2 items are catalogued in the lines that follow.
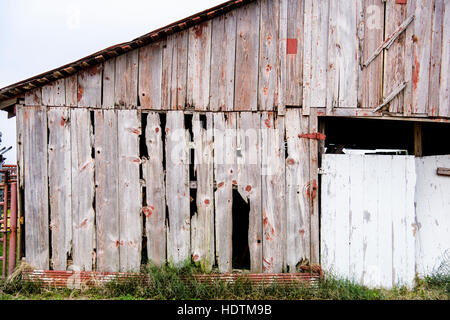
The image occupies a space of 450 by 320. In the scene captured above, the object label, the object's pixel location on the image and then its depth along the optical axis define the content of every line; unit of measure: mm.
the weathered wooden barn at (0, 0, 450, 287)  4199
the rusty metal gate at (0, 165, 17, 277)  4301
